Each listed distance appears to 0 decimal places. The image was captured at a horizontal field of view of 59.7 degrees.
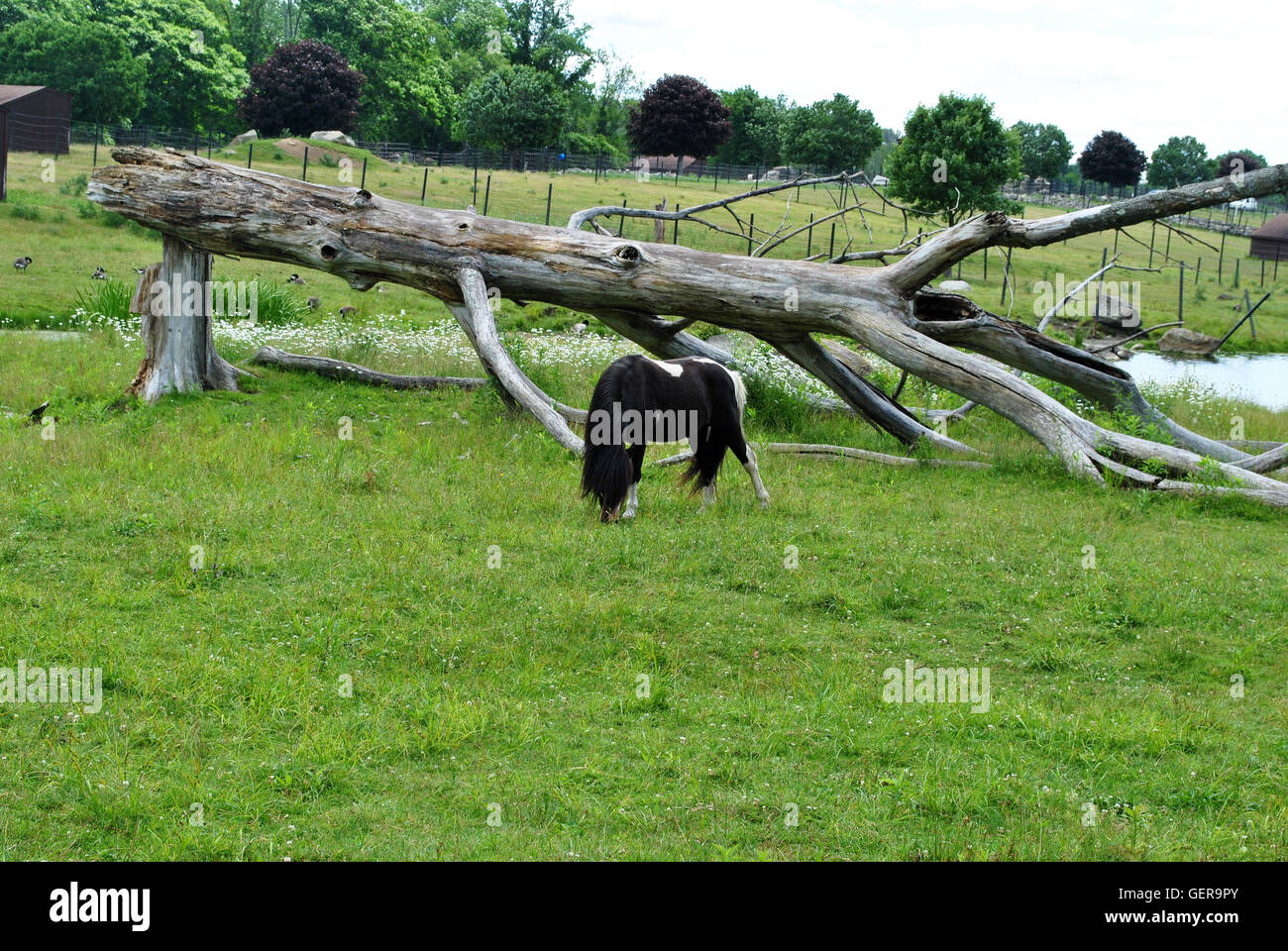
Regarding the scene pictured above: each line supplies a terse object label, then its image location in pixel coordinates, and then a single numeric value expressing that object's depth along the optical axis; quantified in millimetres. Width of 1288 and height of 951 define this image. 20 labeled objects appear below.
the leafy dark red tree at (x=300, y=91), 66188
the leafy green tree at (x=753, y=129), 83438
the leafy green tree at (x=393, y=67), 76938
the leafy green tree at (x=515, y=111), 66938
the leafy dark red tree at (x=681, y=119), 74188
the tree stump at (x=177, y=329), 14531
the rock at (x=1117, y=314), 35750
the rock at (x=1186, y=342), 34031
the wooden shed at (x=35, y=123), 50156
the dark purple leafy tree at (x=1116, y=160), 91562
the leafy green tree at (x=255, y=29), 89312
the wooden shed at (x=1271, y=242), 57812
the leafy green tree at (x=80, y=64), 62688
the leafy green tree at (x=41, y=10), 70375
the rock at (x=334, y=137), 61656
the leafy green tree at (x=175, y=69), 70688
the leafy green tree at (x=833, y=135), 71938
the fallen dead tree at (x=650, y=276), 13109
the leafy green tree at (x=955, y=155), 48969
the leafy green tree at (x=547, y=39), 85875
